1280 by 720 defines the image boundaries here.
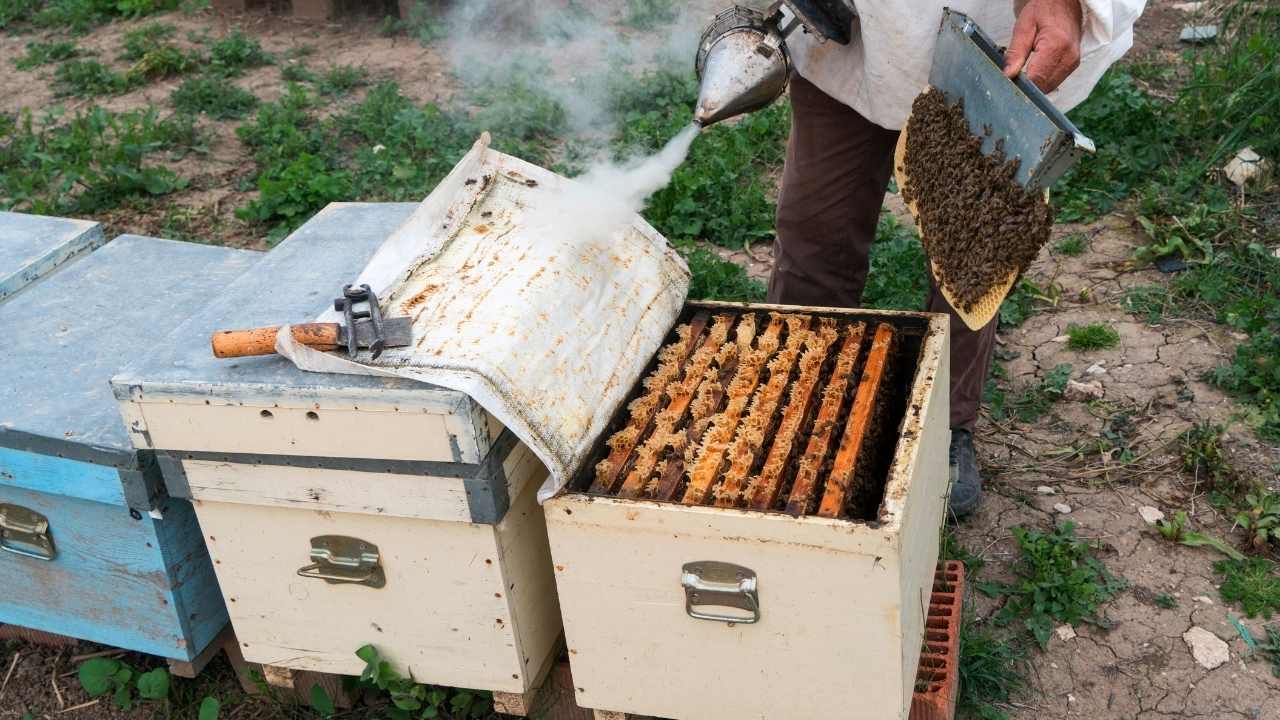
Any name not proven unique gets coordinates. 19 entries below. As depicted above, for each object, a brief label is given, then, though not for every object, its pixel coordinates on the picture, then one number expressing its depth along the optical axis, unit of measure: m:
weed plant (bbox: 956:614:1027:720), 2.23
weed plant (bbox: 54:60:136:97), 5.37
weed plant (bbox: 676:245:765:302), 3.47
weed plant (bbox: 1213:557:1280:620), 2.39
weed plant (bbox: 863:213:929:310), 3.41
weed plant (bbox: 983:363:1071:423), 3.08
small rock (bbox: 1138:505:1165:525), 2.68
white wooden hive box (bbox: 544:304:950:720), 1.65
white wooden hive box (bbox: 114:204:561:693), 1.76
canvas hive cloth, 1.77
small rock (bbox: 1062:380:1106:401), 3.11
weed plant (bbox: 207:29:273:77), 5.47
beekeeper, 2.09
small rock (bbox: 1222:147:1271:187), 3.86
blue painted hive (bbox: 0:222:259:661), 1.98
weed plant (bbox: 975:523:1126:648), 2.42
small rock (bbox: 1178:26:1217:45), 4.90
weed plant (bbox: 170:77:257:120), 5.07
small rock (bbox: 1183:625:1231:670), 2.29
